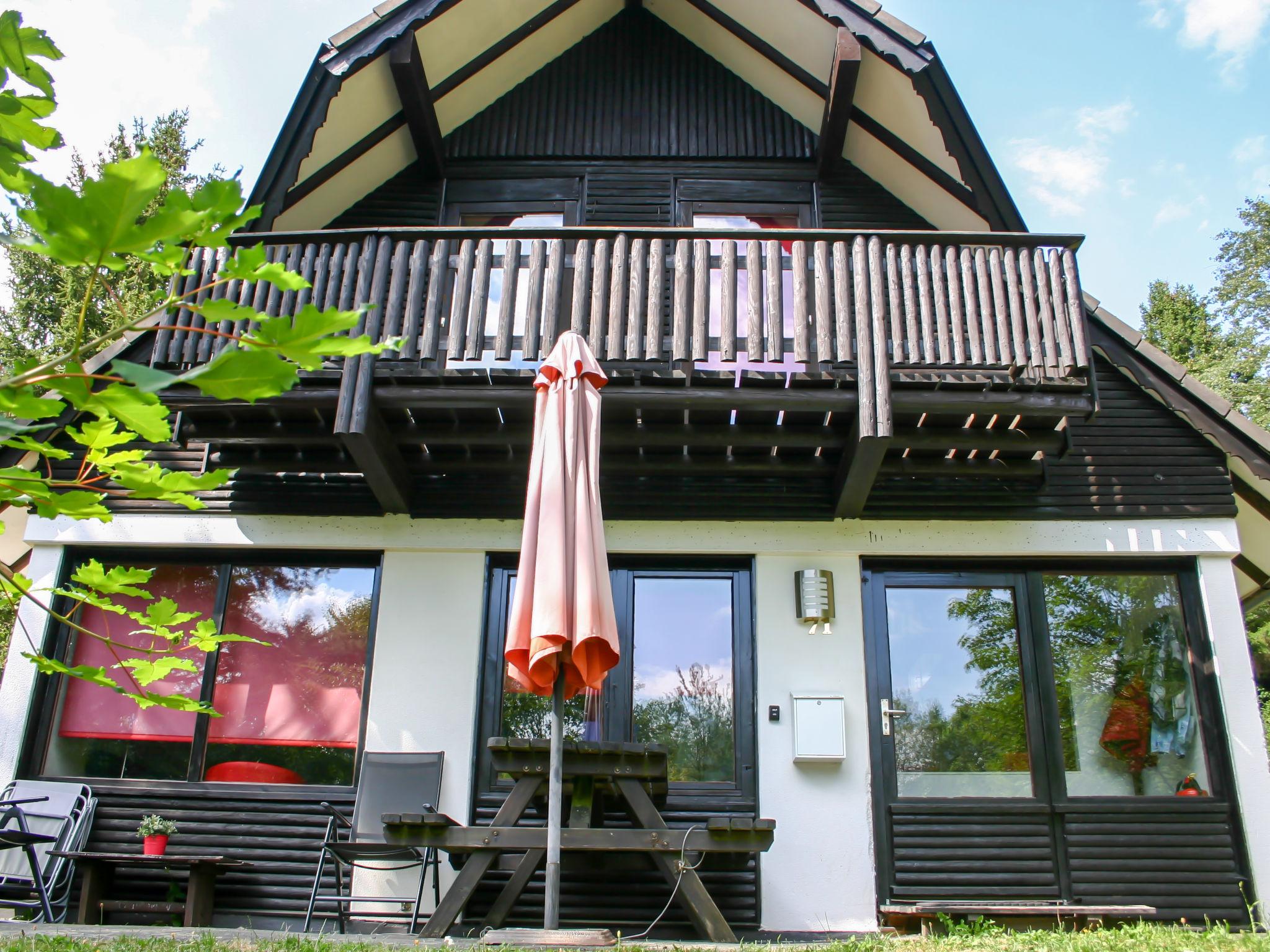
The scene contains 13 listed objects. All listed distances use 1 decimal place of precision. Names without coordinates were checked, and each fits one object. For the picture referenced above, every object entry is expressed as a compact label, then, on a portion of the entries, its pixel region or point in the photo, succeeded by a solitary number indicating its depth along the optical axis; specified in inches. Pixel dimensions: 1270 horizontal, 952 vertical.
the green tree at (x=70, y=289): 623.2
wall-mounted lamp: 258.1
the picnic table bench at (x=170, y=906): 229.0
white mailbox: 248.1
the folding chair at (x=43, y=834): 229.0
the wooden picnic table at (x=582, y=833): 193.9
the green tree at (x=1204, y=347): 916.0
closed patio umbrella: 174.2
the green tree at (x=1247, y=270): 1124.5
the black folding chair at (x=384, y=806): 232.8
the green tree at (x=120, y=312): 54.3
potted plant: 241.3
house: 239.5
